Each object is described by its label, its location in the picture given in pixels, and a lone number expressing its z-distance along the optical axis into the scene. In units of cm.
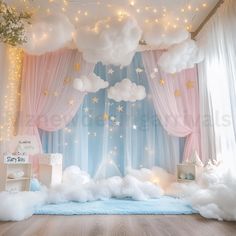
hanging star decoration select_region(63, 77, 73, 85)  394
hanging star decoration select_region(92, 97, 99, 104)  400
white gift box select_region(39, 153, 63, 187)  345
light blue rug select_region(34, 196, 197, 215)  255
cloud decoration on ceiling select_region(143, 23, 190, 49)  307
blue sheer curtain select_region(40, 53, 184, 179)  385
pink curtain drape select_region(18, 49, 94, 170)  385
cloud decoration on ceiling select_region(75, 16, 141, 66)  282
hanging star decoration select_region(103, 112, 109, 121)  388
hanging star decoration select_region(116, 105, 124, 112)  396
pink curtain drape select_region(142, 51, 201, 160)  379
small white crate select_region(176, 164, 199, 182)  342
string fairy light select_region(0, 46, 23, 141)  357
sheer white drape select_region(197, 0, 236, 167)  281
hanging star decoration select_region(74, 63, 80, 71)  392
